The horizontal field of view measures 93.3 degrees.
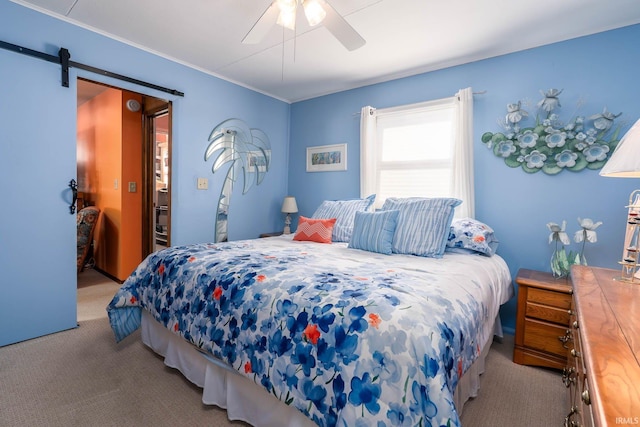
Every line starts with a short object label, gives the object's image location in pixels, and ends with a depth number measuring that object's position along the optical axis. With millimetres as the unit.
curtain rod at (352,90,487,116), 2740
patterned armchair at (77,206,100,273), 3859
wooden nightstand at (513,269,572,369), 1975
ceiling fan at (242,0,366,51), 1759
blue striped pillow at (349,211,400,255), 2326
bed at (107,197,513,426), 1003
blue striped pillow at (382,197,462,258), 2219
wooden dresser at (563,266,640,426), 571
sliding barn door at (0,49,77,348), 2156
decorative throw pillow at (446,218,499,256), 2324
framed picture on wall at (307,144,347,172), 3742
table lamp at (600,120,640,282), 1357
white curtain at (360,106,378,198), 3369
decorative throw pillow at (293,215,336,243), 2807
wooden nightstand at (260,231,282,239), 3965
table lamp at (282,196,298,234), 4012
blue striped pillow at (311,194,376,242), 2881
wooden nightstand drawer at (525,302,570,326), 1961
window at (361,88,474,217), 2781
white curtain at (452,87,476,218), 2732
